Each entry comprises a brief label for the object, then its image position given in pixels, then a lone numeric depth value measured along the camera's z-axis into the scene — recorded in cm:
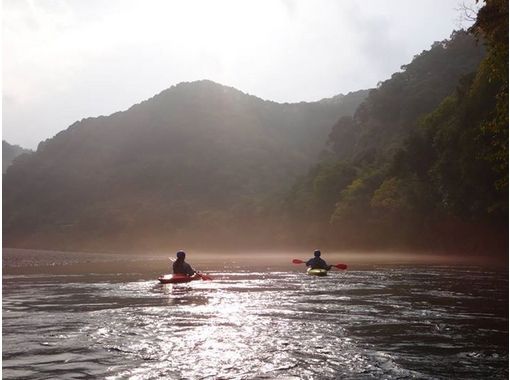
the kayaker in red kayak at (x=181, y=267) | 2242
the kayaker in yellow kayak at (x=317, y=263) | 2536
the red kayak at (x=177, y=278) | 2109
